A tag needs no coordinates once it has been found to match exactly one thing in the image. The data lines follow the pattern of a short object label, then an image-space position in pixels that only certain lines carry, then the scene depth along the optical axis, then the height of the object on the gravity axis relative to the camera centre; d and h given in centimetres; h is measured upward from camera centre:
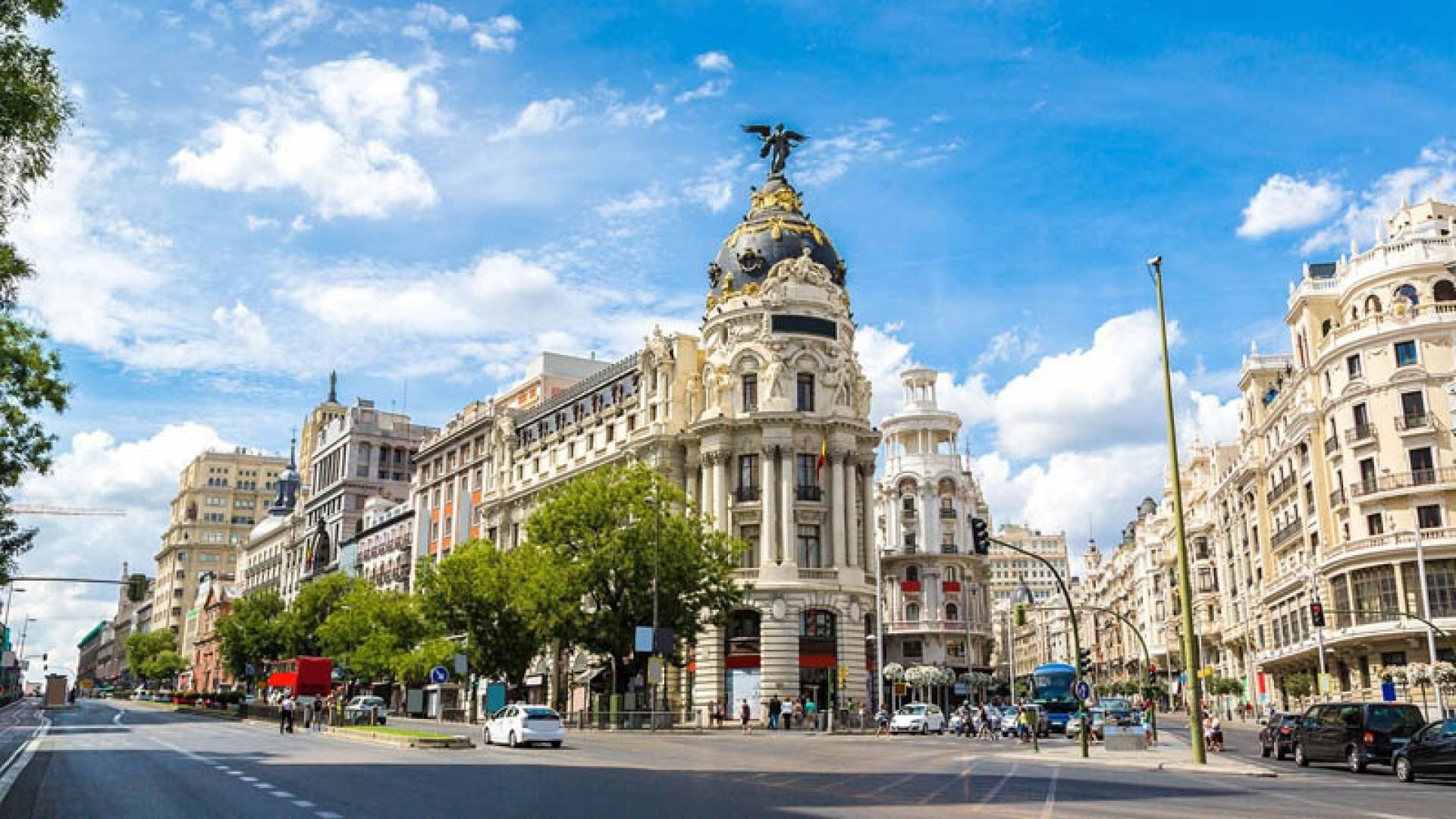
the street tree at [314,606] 9612 +512
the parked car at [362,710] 5735 -210
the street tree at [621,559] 5331 +500
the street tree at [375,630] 7019 +245
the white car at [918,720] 5741 -257
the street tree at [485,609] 5697 +290
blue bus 6128 -125
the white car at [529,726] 3684 -187
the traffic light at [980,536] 3186 +364
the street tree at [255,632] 10131 +319
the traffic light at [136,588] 3759 +267
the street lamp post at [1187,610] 2747 +137
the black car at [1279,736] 3475 -213
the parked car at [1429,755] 2461 -187
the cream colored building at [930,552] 9738 +996
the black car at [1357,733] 2867 -166
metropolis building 6212 +1282
